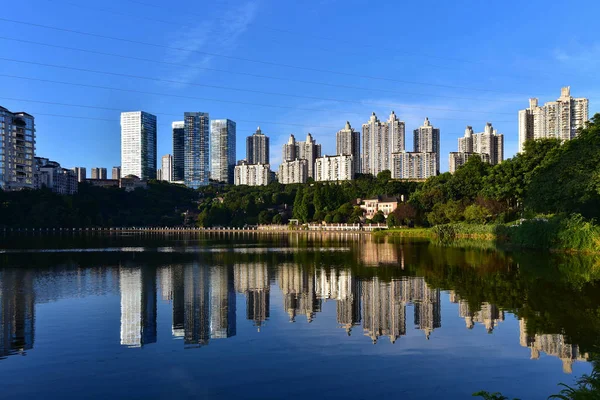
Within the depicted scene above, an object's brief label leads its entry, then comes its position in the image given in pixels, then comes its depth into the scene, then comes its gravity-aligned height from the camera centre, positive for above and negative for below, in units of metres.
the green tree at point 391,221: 101.38 -2.20
